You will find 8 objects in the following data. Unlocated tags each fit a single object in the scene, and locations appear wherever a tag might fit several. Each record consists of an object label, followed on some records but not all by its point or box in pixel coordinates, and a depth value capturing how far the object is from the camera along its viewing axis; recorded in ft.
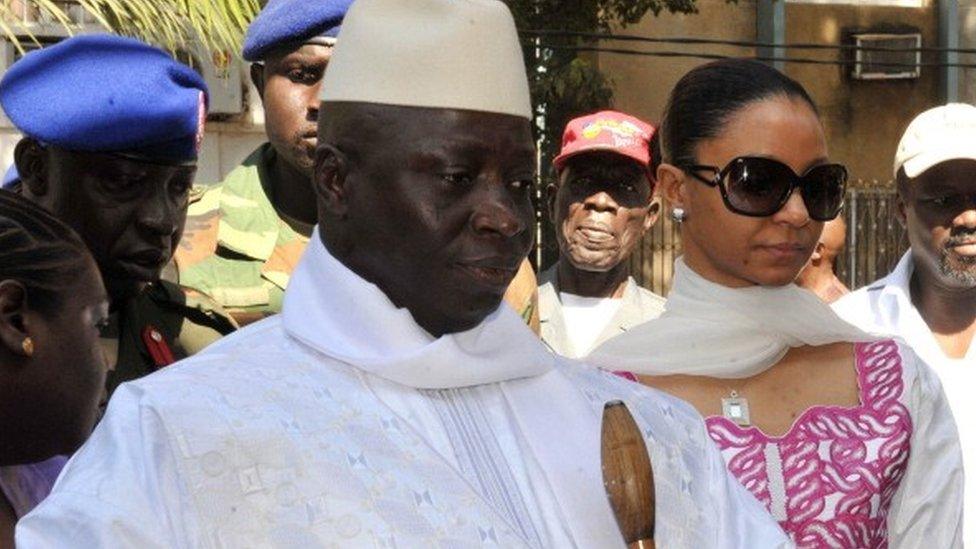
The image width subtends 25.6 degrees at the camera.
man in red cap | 22.45
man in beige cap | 19.15
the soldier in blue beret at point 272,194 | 15.90
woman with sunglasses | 13.26
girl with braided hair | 11.41
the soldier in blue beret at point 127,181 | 14.07
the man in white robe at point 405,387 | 8.95
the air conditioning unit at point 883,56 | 69.41
